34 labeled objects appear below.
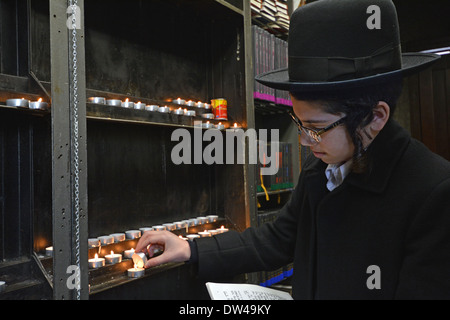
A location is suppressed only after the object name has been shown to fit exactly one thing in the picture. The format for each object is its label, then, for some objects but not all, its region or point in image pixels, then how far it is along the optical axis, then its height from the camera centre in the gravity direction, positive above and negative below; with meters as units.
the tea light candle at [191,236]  1.86 -0.32
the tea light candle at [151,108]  1.62 +0.28
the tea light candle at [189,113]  1.82 +0.28
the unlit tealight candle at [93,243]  1.48 -0.27
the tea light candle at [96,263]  1.40 -0.33
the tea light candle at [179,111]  1.78 +0.29
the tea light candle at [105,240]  1.54 -0.27
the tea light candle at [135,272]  1.49 -0.39
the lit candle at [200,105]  2.04 +0.36
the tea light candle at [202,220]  2.01 -0.26
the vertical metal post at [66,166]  1.12 +0.03
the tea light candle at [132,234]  1.69 -0.27
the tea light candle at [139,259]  1.35 -0.32
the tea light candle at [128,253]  1.56 -0.33
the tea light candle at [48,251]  1.33 -0.26
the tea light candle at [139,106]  1.56 +0.28
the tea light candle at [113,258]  1.48 -0.33
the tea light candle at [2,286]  1.12 -0.32
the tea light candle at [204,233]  1.94 -0.32
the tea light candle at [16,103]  1.13 +0.22
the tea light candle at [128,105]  1.51 +0.28
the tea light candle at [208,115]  1.98 +0.29
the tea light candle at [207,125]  1.88 +0.23
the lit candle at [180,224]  1.89 -0.26
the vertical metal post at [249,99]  2.09 +0.39
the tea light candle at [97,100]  1.40 +0.28
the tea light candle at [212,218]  2.09 -0.26
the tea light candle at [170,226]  1.85 -0.27
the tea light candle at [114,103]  1.45 +0.27
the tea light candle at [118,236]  1.61 -0.27
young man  0.77 +0.01
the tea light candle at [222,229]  2.04 -0.32
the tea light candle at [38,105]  1.15 +0.22
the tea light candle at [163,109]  1.68 +0.28
